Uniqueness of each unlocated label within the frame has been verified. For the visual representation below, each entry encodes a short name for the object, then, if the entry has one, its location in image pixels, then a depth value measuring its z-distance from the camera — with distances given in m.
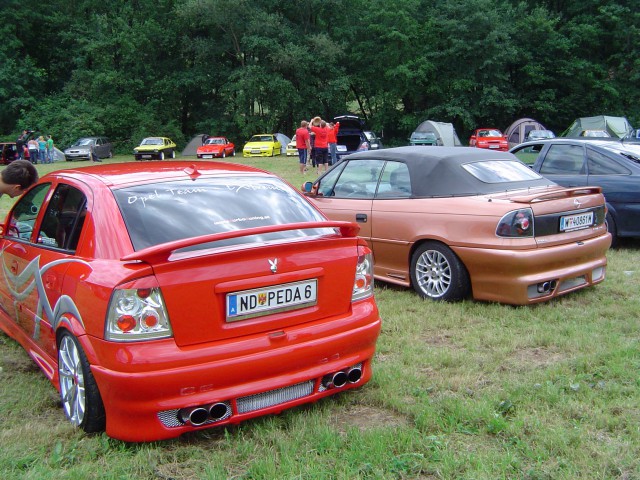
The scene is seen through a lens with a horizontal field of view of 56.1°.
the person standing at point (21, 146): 31.55
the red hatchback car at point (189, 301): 2.85
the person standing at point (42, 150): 31.97
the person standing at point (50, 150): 33.35
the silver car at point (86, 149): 34.84
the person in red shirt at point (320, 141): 17.89
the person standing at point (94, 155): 35.09
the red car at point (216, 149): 34.91
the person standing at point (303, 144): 19.06
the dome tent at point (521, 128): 38.62
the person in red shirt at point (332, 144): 18.52
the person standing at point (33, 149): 31.48
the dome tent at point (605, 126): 32.88
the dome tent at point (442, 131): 34.72
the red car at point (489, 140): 32.84
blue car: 7.57
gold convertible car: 5.12
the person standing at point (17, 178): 5.29
